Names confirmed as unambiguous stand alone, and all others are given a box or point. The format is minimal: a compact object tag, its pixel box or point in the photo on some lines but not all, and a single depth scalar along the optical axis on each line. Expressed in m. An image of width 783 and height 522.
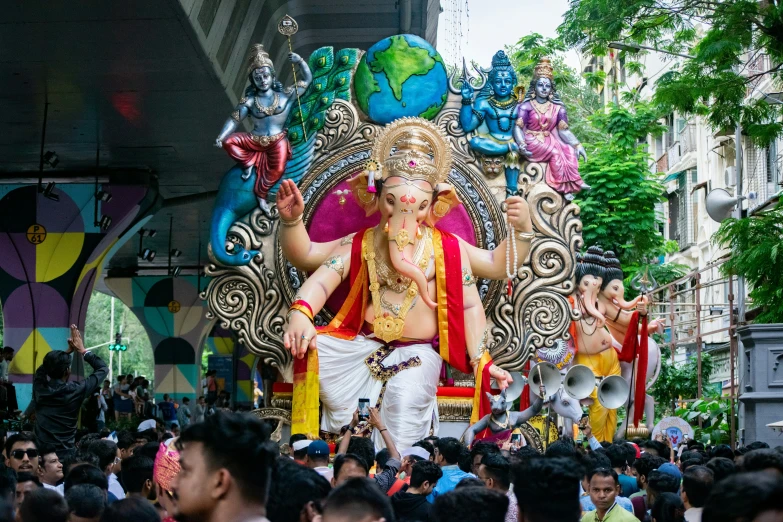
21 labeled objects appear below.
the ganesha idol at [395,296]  12.38
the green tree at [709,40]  14.31
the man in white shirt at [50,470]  7.98
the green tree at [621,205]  22.14
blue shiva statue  13.52
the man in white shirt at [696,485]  6.40
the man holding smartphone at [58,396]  9.95
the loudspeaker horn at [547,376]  12.34
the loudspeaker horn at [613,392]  13.83
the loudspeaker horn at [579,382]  13.00
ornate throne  13.23
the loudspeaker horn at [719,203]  15.48
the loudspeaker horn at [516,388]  12.88
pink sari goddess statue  13.44
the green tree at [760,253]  14.60
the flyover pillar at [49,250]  18.89
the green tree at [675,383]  26.70
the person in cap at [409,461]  7.67
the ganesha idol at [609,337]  14.59
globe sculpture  13.52
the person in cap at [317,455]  7.81
